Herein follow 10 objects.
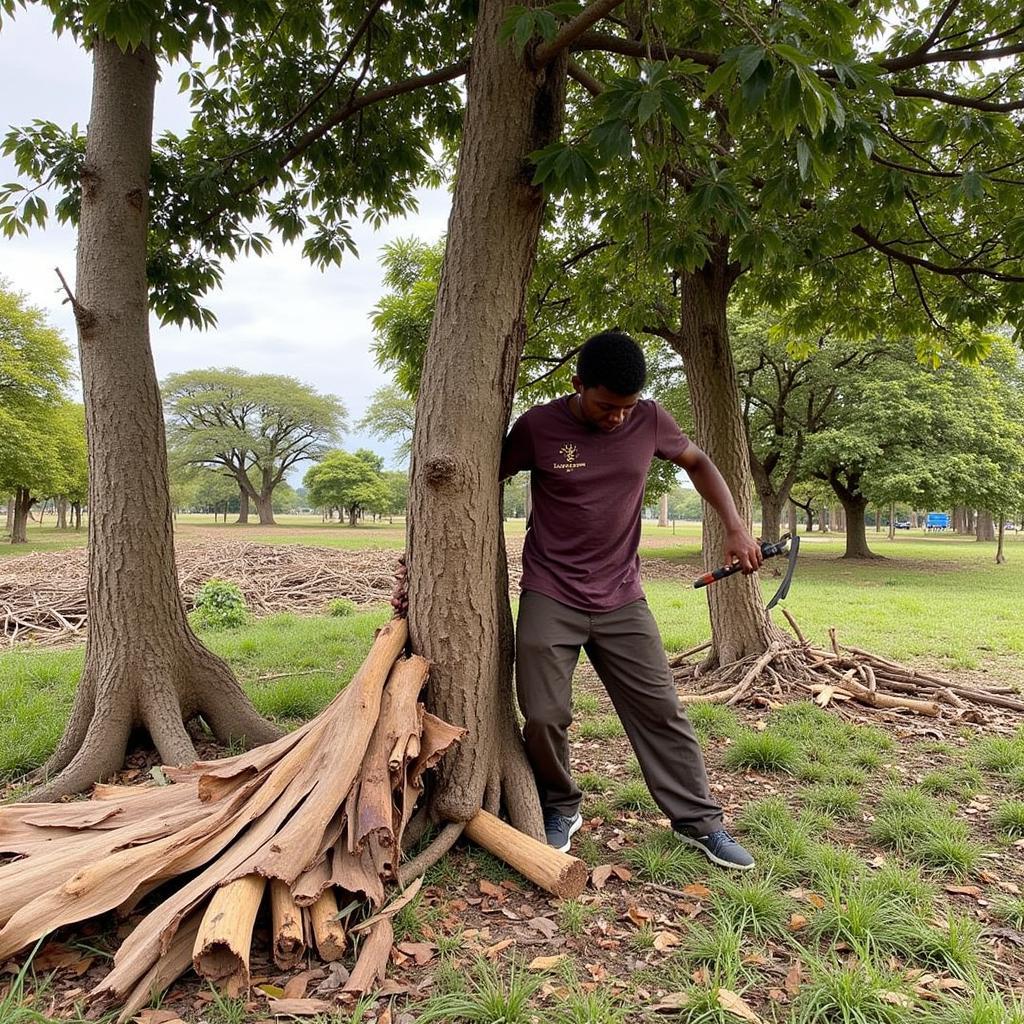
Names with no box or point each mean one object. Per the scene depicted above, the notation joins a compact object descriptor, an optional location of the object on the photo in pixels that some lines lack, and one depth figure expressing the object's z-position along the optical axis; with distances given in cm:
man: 280
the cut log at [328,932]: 209
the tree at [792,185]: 244
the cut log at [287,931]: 204
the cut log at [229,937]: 190
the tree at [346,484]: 4994
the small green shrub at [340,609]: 1018
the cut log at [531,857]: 247
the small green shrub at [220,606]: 880
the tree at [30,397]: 2173
